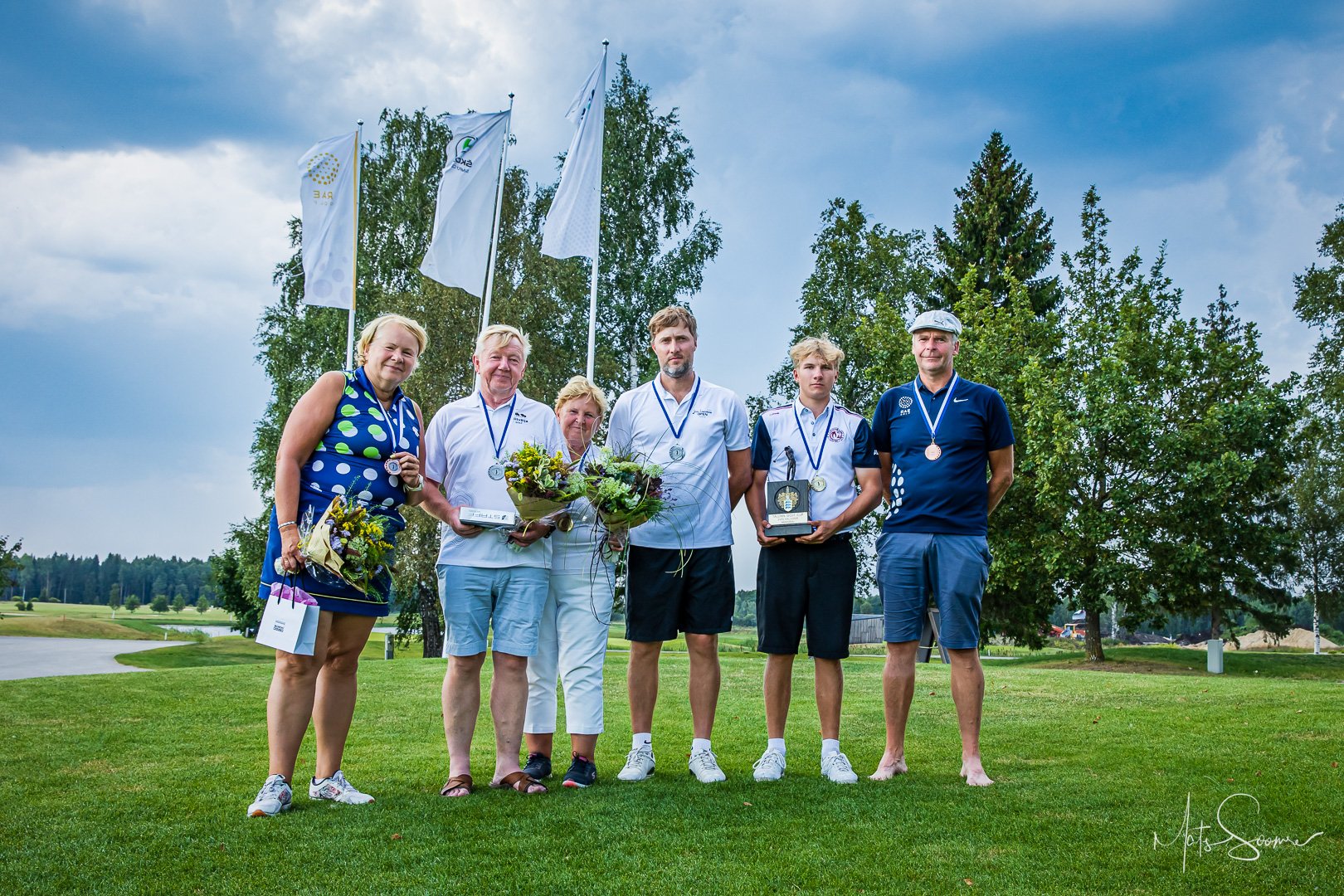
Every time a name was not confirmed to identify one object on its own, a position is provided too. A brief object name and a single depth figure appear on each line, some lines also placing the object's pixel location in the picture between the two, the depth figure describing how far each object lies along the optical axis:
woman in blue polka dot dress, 4.02
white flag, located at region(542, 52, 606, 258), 9.72
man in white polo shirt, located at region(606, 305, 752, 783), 4.79
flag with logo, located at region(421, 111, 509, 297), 9.81
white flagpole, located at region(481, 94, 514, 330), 9.56
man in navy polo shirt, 4.79
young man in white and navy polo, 4.87
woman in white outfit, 4.59
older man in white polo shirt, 4.39
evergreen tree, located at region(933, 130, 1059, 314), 30.27
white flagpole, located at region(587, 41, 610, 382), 8.70
